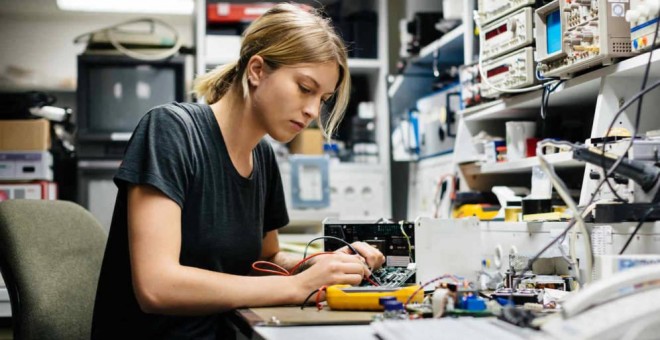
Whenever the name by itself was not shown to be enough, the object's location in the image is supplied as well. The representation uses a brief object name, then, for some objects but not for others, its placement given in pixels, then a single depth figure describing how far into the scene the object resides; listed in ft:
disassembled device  5.64
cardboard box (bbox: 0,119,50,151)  10.77
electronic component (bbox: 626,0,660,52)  4.58
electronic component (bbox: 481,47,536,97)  6.73
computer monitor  11.50
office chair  5.62
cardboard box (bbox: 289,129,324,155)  11.74
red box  12.16
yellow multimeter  4.13
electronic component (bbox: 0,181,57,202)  10.71
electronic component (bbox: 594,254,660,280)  3.41
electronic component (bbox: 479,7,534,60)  6.79
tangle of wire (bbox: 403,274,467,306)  4.16
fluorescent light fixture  12.76
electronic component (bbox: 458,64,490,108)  7.93
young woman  4.38
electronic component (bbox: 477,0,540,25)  6.91
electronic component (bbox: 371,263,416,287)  4.97
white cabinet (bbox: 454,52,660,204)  5.52
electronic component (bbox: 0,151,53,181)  10.70
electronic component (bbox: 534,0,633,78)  5.32
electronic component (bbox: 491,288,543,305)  4.36
